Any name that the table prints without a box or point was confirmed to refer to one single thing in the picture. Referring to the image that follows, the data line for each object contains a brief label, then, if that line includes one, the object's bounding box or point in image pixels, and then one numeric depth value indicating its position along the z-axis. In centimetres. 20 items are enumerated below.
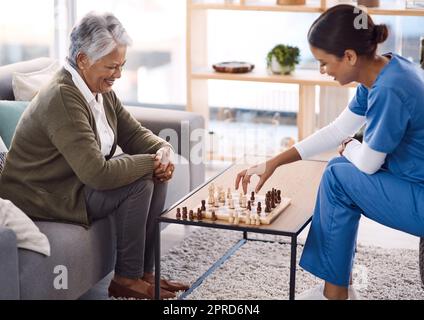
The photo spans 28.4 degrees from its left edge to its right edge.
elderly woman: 271
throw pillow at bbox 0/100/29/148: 315
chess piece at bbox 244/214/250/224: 264
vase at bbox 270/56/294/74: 446
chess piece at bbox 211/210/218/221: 268
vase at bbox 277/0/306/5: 434
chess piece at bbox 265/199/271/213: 271
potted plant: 444
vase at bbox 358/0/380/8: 423
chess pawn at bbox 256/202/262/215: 271
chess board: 265
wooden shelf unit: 433
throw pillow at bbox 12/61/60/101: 332
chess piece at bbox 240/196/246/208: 280
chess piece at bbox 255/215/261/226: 262
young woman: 248
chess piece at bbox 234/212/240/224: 265
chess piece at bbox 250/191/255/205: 283
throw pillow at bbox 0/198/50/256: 248
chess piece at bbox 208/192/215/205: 282
